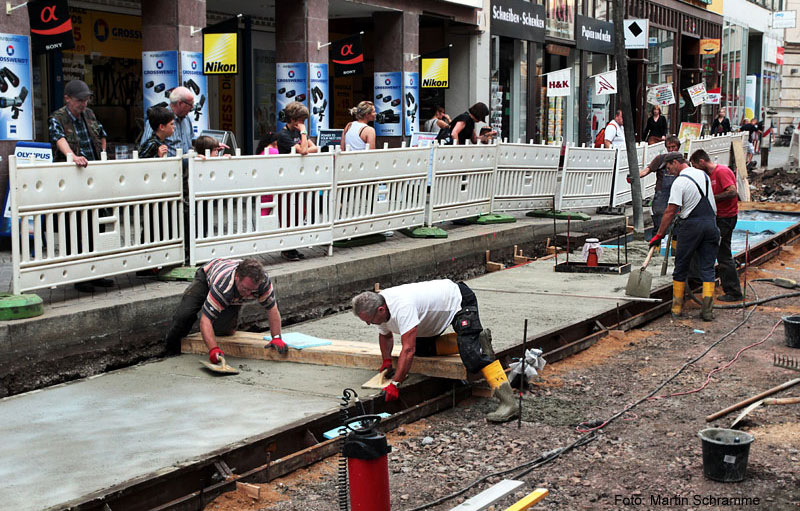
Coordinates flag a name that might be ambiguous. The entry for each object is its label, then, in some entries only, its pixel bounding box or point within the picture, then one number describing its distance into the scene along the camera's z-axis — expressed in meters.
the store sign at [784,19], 54.38
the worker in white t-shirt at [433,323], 7.09
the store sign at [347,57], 19.06
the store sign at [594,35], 31.08
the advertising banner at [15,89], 12.23
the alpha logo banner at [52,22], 12.64
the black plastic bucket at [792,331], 9.89
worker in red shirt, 12.23
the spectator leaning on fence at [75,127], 9.06
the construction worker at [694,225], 11.15
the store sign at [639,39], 29.25
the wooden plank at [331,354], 7.76
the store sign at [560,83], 22.48
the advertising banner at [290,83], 18.50
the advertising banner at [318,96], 18.62
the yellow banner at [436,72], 22.31
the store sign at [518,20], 25.64
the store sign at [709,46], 42.78
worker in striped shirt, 7.93
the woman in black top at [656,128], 23.72
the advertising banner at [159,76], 15.44
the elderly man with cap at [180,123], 10.23
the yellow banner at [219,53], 15.60
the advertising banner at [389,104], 21.81
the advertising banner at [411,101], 21.91
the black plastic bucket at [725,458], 6.00
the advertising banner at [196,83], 15.50
